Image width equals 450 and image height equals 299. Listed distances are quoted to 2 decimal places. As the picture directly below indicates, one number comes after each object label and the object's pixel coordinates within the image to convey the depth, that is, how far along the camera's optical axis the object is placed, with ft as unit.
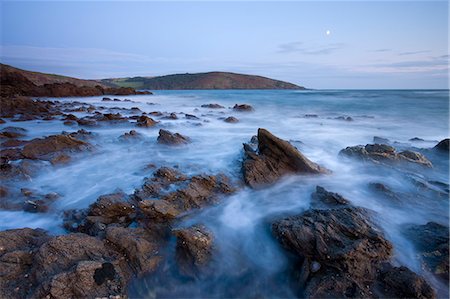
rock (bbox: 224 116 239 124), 54.33
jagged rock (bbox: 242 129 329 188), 21.94
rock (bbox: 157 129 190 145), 32.83
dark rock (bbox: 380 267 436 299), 10.80
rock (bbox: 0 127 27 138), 32.63
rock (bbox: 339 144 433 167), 25.68
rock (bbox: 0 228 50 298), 10.44
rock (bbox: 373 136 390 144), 36.43
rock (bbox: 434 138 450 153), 29.71
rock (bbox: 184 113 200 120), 57.45
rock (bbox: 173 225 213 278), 13.10
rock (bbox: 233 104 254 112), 78.12
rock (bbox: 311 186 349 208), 17.51
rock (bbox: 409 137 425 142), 38.24
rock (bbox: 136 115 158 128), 44.21
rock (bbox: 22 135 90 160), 25.78
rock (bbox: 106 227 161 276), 12.64
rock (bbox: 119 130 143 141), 35.19
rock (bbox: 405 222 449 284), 12.34
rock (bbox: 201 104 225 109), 86.53
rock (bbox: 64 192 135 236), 15.01
